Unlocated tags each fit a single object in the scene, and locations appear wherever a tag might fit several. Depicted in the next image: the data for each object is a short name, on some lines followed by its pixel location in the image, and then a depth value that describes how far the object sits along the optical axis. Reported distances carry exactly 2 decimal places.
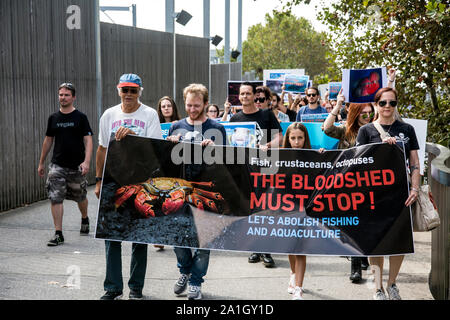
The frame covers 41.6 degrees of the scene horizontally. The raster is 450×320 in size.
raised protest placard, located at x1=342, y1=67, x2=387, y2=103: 7.03
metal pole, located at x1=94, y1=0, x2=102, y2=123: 13.30
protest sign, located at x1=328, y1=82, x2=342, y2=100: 12.00
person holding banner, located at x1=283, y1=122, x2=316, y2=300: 5.64
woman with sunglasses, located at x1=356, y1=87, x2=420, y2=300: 5.36
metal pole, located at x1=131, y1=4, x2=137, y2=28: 29.26
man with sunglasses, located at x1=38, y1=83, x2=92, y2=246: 7.87
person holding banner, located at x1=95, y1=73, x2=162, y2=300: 5.34
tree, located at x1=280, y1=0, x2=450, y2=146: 7.26
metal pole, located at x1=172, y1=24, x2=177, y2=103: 18.02
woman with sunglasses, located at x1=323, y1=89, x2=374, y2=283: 6.54
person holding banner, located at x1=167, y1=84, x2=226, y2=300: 5.45
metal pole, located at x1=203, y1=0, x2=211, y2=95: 25.22
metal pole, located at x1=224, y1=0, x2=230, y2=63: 32.38
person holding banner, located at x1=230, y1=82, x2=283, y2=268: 6.72
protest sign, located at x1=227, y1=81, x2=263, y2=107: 11.49
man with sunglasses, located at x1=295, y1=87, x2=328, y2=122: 9.55
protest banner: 5.23
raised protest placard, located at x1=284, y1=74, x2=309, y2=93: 11.93
